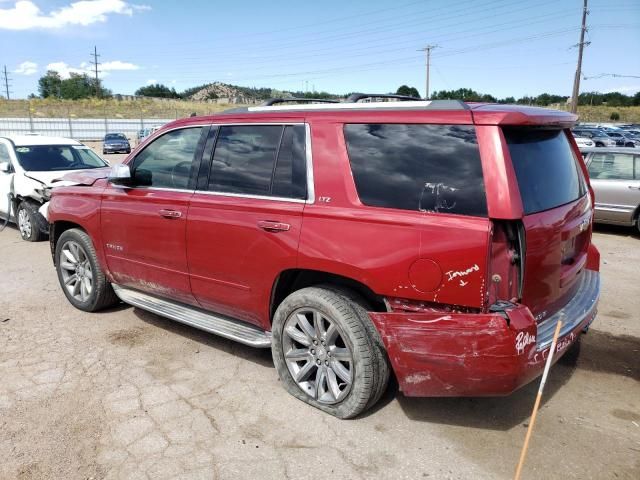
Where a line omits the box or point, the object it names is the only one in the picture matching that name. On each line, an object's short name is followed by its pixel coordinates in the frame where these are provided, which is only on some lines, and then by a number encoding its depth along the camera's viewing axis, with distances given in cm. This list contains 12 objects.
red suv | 267
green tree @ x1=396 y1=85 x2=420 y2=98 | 2933
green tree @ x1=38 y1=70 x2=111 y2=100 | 9808
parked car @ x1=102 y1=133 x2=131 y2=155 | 3416
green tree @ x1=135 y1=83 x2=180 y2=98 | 11219
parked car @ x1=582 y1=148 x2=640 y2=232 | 918
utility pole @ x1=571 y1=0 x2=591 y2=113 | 3875
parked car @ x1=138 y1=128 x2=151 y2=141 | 3801
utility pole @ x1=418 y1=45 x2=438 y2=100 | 5622
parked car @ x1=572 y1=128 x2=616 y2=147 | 2786
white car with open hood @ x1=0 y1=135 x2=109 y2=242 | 847
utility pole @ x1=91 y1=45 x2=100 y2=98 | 8569
